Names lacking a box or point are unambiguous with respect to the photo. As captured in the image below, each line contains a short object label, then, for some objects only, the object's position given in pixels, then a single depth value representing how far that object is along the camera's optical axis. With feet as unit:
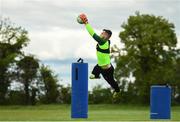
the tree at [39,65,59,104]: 245.86
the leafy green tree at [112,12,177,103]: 230.07
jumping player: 59.67
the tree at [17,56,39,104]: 244.22
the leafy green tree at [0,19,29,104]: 235.81
